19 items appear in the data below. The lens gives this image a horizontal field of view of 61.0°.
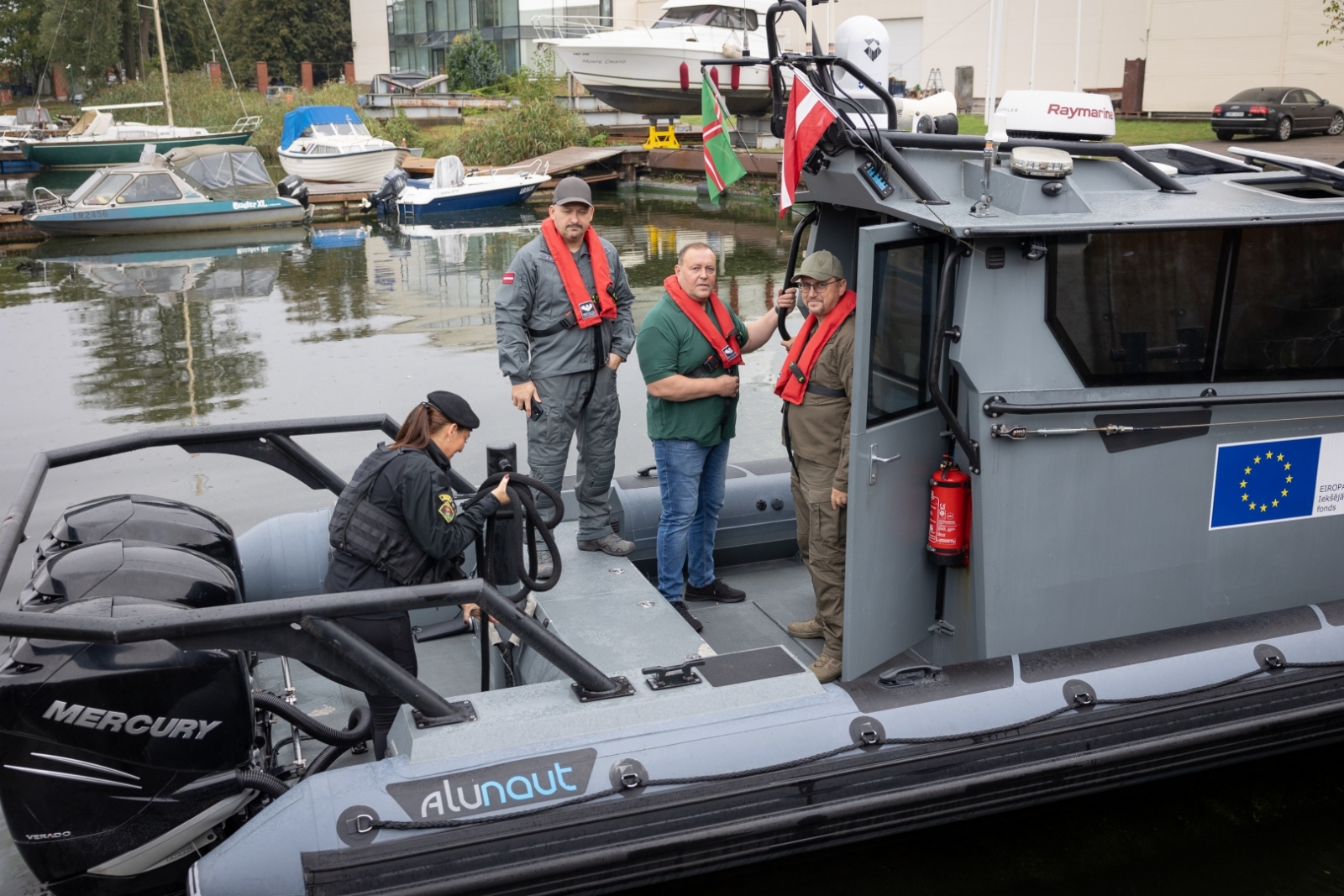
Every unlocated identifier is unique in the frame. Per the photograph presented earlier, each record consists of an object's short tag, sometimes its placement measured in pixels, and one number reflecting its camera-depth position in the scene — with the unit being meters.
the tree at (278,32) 53.47
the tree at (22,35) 49.97
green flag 4.39
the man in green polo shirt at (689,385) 4.68
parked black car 21.22
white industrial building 21.78
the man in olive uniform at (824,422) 4.17
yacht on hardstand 29.45
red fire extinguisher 3.92
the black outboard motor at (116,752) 3.22
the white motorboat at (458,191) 24.03
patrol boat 3.31
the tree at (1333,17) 15.53
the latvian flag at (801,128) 3.74
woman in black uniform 3.75
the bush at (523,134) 30.12
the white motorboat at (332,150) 27.25
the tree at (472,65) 44.00
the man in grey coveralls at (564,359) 4.88
